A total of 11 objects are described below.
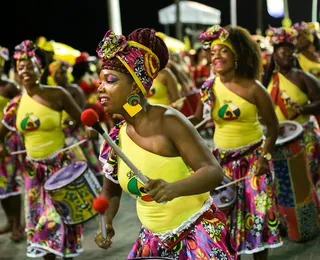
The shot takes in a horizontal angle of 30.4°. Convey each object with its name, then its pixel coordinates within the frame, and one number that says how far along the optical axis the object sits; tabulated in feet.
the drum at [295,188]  18.84
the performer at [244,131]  15.67
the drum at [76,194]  15.51
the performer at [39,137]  17.40
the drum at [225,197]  14.46
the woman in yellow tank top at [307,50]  26.94
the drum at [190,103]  34.83
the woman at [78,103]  25.54
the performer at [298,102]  19.26
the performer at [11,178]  22.07
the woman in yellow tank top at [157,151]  9.27
